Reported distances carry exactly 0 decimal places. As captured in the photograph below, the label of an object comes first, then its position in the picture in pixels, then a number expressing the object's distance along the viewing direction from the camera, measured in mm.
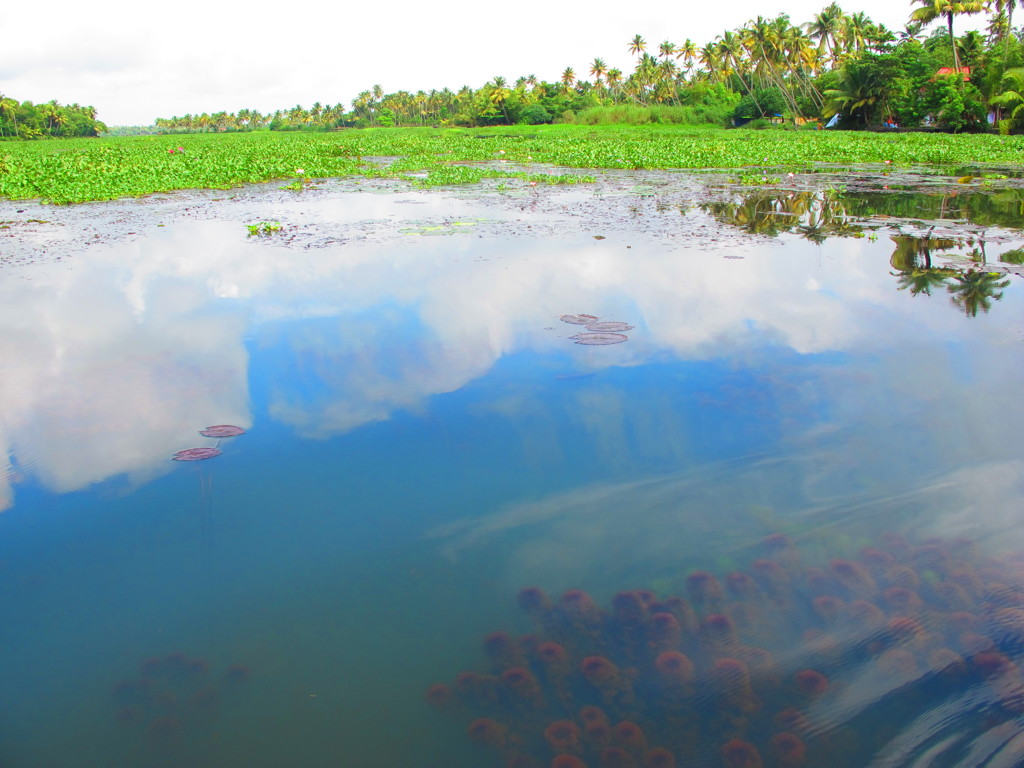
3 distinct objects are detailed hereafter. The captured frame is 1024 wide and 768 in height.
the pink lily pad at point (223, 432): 3359
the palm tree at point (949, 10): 33816
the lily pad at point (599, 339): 4582
